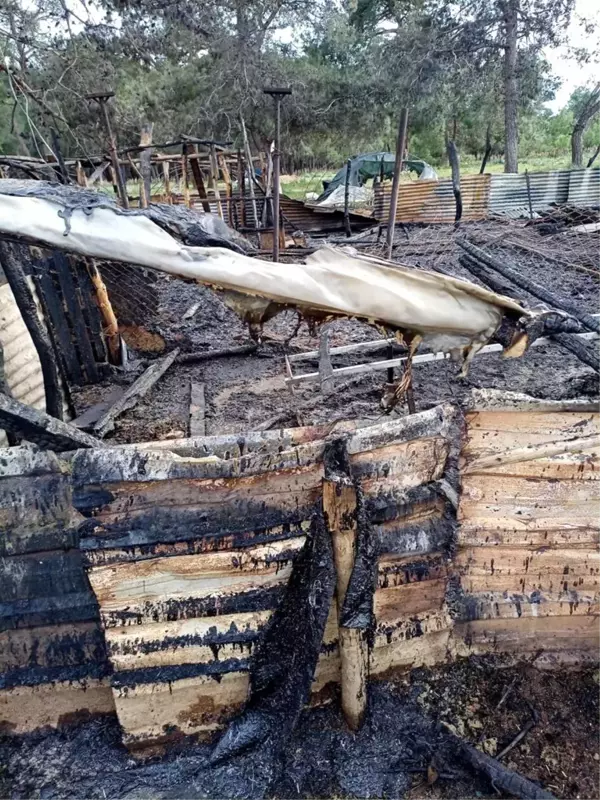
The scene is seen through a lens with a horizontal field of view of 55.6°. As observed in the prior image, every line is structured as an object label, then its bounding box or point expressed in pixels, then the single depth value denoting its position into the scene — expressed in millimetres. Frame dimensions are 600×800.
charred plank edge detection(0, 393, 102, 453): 2035
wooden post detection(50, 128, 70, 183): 6786
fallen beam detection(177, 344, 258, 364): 6379
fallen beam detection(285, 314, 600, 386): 4508
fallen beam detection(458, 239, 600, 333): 4152
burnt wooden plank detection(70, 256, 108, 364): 5641
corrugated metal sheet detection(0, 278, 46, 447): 4324
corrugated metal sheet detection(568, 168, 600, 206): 15742
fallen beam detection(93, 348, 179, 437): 4797
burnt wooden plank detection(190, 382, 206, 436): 4695
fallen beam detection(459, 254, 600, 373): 3752
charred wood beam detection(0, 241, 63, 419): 3309
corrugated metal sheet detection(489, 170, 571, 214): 15617
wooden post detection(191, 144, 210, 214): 10406
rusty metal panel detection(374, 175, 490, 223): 15297
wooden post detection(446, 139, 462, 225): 13031
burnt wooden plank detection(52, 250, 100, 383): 5512
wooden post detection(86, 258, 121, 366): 5738
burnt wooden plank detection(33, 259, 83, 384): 5438
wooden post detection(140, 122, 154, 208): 9602
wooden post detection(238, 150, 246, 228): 11094
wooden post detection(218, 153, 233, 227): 11528
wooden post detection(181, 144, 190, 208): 9961
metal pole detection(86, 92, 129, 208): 6602
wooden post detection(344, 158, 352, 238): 14017
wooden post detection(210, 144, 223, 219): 10453
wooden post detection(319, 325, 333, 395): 4881
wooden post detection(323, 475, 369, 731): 2045
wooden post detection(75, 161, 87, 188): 10680
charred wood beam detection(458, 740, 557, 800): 2078
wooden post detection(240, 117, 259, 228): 11422
